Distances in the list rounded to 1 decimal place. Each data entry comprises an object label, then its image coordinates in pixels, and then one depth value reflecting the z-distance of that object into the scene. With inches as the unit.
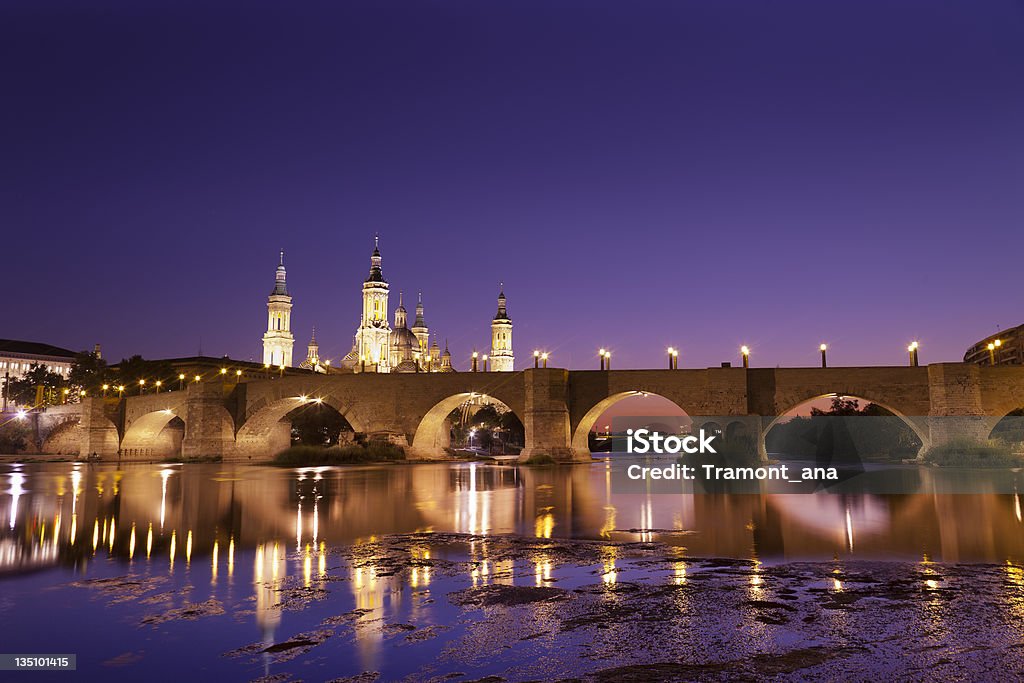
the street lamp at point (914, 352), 1502.8
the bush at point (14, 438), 2839.6
